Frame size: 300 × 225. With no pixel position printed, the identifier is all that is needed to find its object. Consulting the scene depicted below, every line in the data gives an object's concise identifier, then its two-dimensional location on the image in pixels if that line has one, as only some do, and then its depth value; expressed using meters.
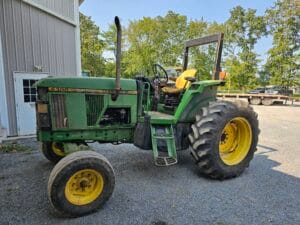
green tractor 2.62
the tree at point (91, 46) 24.44
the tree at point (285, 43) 21.72
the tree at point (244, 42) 24.02
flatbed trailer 17.69
